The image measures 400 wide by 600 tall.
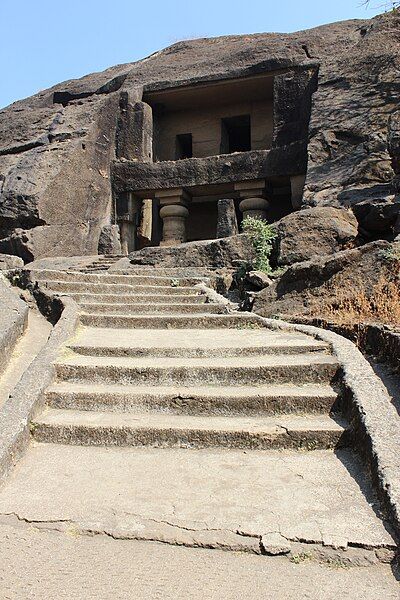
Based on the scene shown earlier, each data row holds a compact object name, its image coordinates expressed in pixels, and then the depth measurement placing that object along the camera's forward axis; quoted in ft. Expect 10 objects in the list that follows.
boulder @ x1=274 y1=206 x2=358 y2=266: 25.02
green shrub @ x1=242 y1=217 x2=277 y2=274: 26.23
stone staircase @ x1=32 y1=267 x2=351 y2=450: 10.30
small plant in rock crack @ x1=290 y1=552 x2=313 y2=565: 6.68
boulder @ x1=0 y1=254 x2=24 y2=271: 32.58
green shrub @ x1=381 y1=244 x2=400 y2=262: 18.74
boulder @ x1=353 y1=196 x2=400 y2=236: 23.06
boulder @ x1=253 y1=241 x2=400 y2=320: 18.67
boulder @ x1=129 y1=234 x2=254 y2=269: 28.55
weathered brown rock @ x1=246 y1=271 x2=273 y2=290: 23.80
